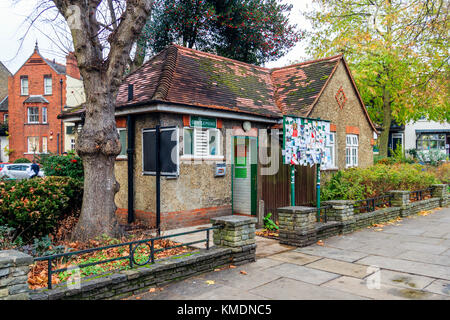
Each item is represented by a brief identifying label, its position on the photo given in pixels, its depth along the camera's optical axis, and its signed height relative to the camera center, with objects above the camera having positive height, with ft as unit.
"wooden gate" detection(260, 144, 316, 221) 32.78 -2.40
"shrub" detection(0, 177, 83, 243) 23.99 -2.69
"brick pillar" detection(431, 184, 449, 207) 49.03 -4.24
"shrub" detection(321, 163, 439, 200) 37.88 -2.24
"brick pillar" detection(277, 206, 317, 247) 26.68 -4.72
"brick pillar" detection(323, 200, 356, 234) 31.17 -4.38
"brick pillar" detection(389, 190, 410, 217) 39.70 -4.17
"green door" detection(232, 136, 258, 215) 33.51 -1.14
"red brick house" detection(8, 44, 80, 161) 117.91 +20.12
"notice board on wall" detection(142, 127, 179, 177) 26.66 +1.10
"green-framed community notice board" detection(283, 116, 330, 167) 28.86 +1.91
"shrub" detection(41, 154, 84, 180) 36.47 -0.10
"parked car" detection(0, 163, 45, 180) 83.04 -0.84
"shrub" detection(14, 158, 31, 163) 105.59 +1.58
